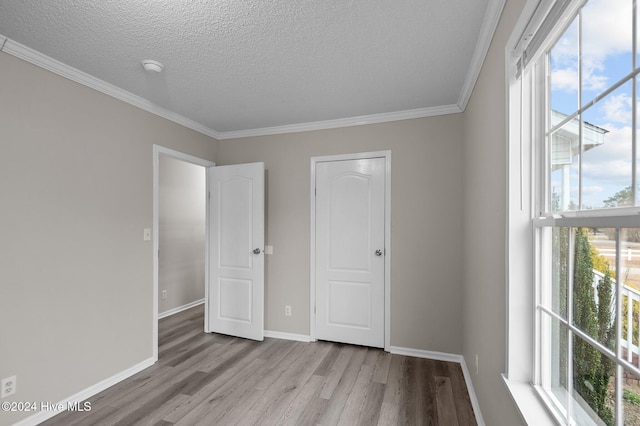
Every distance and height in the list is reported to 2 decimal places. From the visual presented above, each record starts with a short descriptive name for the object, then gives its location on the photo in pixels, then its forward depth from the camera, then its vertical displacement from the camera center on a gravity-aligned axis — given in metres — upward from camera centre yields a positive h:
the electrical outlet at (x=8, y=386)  1.82 -1.09
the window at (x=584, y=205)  0.73 +0.03
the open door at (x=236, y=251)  3.39 -0.46
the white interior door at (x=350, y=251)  3.17 -0.41
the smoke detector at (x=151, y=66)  2.10 +1.06
